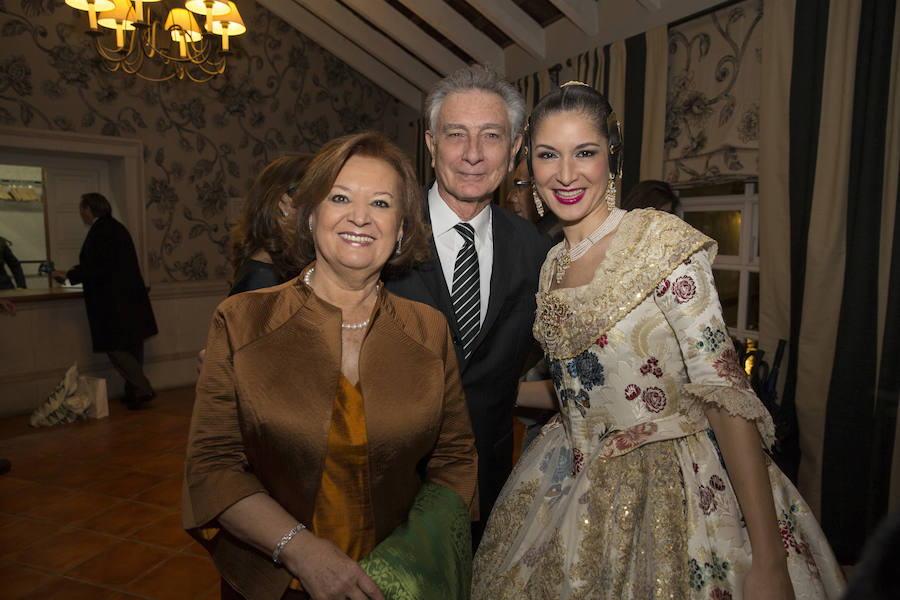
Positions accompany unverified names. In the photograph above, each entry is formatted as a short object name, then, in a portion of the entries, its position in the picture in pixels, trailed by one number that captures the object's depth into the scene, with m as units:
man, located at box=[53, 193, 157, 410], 4.72
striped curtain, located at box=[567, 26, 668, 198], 3.76
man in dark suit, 1.53
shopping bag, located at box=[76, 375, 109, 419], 4.77
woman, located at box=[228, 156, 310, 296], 1.62
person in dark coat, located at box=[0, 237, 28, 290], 4.89
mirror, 4.92
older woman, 1.11
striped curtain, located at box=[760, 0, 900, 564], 2.57
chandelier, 3.46
